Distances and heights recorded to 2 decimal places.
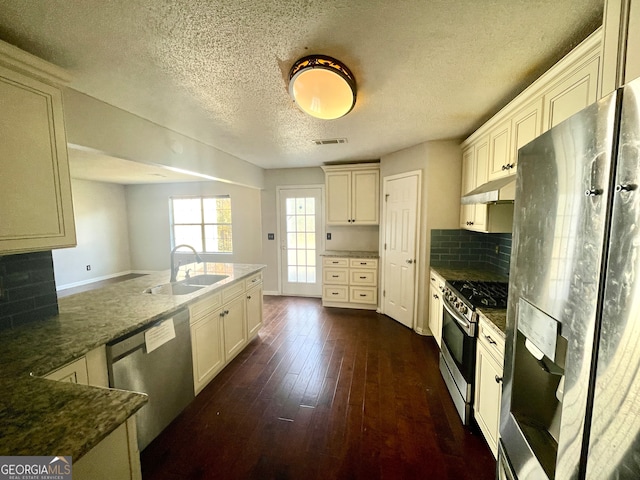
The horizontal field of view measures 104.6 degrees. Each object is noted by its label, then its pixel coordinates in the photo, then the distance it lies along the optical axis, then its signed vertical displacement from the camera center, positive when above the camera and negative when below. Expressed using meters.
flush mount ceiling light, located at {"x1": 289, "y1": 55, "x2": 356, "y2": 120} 1.37 +0.82
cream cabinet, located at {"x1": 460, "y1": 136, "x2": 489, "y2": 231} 2.27 +0.45
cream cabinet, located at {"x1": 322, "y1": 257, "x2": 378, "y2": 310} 3.93 -0.97
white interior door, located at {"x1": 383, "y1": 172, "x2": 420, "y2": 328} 3.16 -0.32
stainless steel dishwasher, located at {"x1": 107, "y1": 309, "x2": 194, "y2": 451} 1.40 -0.92
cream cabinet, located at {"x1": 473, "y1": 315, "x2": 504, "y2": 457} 1.37 -0.96
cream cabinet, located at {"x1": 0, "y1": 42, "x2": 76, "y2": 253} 1.15 +0.35
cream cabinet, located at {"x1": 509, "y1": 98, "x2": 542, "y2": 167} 1.54 +0.63
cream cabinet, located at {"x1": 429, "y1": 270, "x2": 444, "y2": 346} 2.49 -0.91
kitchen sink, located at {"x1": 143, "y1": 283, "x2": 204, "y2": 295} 2.18 -0.61
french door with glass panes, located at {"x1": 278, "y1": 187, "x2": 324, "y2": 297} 4.59 -0.30
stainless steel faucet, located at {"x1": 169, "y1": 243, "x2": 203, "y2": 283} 2.43 -0.46
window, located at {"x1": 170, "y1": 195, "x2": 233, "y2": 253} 5.60 +0.05
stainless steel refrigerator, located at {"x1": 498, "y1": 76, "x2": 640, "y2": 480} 0.55 -0.22
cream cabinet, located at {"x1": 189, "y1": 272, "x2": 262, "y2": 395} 2.01 -0.97
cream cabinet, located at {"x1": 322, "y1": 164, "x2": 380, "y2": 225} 3.95 +0.46
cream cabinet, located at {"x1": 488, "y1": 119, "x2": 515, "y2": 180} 1.87 +0.56
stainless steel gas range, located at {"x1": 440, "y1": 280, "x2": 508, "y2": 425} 1.70 -0.84
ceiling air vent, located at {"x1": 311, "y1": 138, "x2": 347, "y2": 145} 2.88 +0.97
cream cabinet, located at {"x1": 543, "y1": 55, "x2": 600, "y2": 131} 1.14 +0.65
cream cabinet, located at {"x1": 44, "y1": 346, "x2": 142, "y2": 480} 0.70 -0.71
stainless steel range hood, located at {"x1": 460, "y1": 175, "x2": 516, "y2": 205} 1.48 +0.18
